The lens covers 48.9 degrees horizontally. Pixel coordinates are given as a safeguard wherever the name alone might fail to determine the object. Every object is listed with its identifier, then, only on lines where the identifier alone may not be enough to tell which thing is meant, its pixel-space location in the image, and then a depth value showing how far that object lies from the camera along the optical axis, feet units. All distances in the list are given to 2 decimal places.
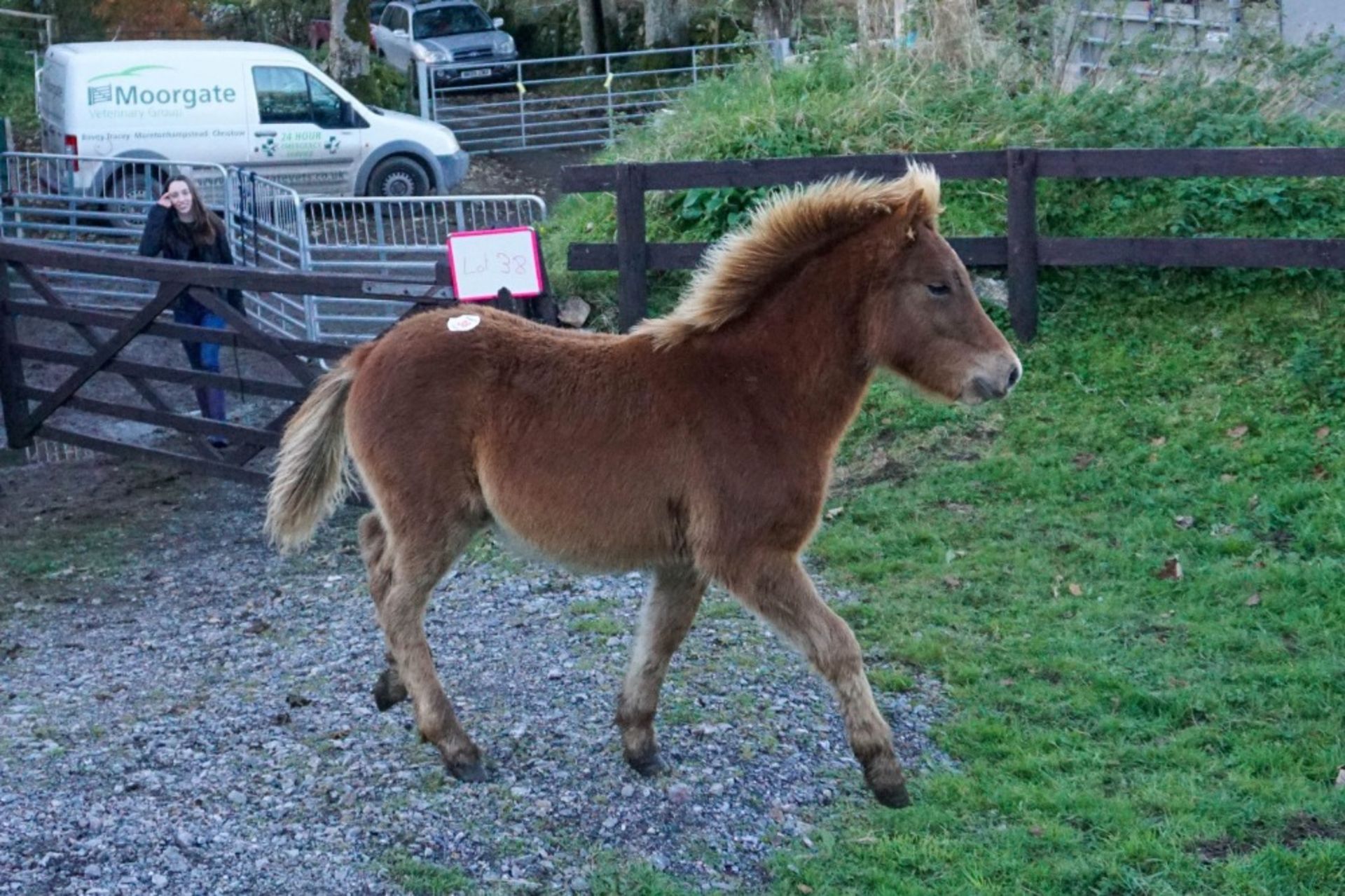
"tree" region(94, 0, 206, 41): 107.65
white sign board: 30.58
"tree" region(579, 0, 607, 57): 107.14
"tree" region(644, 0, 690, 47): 102.53
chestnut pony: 17.98
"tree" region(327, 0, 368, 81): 90.07
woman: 37.93
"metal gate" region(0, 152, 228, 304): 56.49
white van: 65.62
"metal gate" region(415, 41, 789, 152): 84.58
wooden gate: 33.04
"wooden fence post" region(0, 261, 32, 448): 37.86
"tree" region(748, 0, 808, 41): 84.43
